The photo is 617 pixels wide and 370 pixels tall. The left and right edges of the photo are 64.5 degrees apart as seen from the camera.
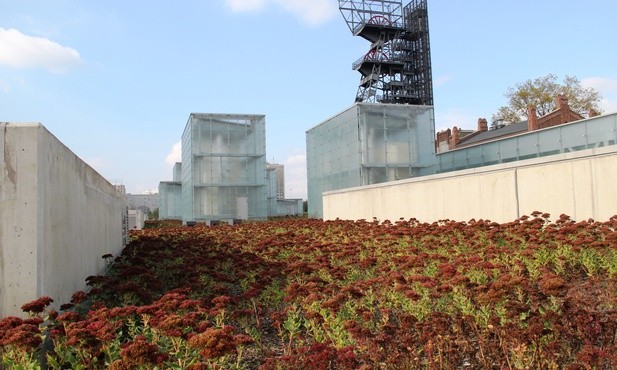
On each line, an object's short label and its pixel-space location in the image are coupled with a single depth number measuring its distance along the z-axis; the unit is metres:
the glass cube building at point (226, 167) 32.66
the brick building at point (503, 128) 44.19
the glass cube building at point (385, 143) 26.86
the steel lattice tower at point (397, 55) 51.84
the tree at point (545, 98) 51.69
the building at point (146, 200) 109.89
